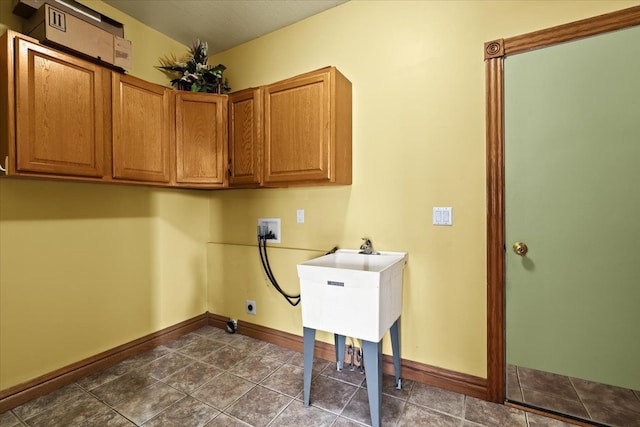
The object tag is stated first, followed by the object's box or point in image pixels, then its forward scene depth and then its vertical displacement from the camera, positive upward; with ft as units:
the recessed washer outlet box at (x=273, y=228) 8.32 -0.51
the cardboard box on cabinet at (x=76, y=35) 5.27 +3.37
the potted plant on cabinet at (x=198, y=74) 7.80 +3.66
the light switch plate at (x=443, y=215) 6.08 -0.13
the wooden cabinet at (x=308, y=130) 6.24 +1.77
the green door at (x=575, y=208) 4.80 +0.00
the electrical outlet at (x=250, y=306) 8.79 -2.88
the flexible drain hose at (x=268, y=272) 8.05 -1.74
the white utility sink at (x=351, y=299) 4.88 -1.58
